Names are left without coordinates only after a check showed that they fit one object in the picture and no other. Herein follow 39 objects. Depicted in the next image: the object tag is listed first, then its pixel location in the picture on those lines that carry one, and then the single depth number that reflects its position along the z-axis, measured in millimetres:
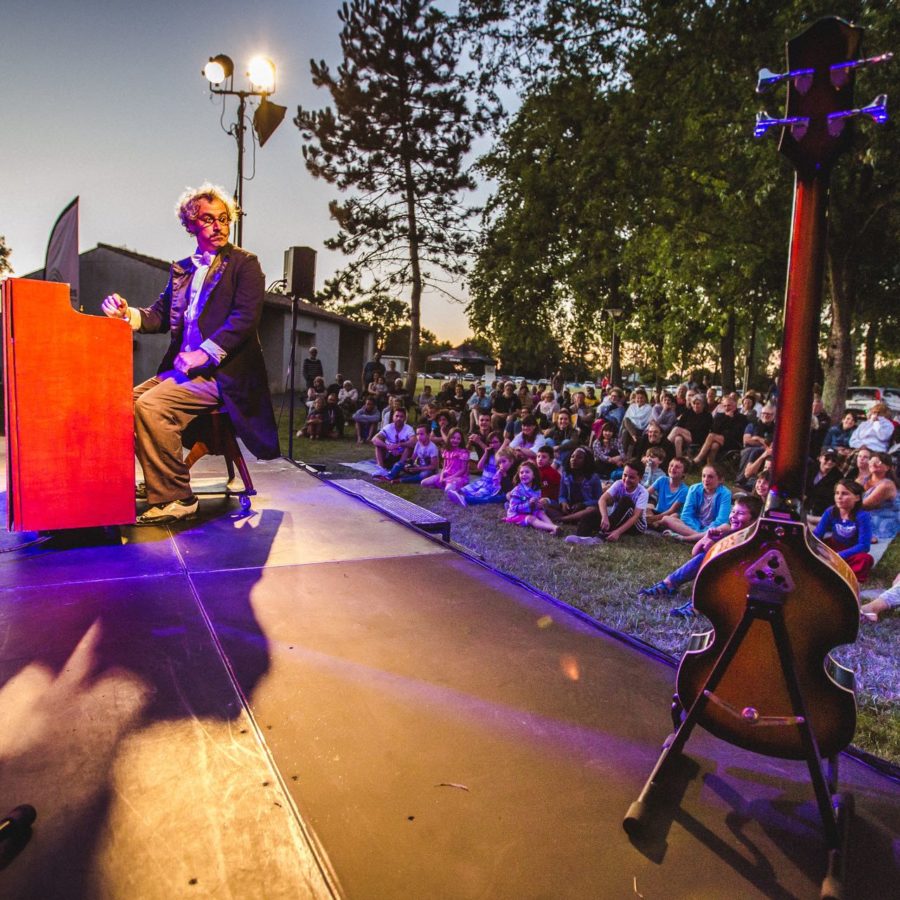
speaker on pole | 6898
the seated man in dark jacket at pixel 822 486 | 5762
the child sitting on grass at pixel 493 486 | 6730
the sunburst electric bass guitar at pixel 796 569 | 1220
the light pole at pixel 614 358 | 15860
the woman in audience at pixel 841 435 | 7945
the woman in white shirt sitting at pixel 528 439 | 7828
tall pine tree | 16250
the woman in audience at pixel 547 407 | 10055
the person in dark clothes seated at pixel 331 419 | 11727
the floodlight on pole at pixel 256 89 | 7279
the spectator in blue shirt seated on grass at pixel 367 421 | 11289
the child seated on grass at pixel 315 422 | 11422
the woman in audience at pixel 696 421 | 8500
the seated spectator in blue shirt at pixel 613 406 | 9609
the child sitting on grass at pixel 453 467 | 7209
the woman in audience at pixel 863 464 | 5297
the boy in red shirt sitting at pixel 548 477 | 6238
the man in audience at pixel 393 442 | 8219
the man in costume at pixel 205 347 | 2914
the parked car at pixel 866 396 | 20395
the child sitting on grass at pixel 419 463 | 7750
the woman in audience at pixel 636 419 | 8625
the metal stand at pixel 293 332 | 6210
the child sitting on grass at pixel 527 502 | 5621
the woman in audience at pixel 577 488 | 5898
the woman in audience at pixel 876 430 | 7332
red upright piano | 2291
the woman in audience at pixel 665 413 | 8523
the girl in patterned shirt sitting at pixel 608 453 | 7371
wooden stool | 3363
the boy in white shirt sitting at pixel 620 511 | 5379
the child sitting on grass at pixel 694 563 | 3686
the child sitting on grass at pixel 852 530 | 4199
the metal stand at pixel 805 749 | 1067
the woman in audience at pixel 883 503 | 4762
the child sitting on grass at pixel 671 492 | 5742
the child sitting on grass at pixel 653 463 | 6250
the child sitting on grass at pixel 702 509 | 5238
